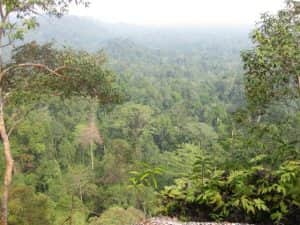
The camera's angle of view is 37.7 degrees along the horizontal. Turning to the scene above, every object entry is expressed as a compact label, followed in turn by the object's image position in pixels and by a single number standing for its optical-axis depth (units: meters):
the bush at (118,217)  13.11
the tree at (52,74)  7.25
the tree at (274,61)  5.92
